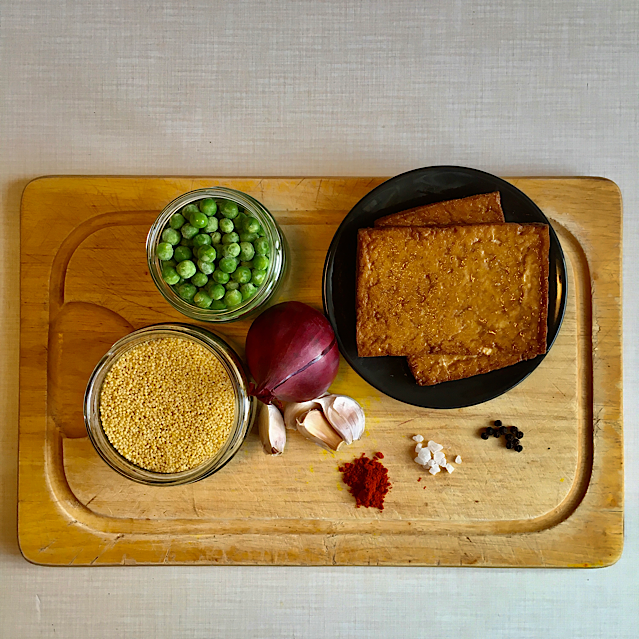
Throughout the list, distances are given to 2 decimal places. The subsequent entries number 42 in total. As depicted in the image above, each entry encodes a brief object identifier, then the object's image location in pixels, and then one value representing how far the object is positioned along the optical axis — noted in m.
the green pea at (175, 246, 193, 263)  0.41
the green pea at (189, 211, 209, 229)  0.41
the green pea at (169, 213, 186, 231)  0.41
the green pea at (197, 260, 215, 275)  0.41
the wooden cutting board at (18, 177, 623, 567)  0.46
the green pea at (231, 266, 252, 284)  0.41
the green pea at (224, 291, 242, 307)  0.41
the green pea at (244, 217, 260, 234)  0.41
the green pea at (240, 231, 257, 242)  0.41
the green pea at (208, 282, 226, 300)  0.41
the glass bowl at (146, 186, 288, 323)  0.42
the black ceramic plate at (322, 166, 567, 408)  0.43
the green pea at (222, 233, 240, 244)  0.41
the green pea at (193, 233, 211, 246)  0.41
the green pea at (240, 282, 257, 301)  0.41
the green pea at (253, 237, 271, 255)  0.41
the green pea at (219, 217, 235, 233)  0.41
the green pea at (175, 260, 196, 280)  0.41
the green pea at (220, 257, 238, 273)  0.41
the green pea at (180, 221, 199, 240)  0.41
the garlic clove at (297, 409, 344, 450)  0.44
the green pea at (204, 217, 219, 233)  0.41
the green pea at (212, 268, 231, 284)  0.41
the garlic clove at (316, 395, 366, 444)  0.45
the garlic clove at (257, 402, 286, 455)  0.44
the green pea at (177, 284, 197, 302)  0.41
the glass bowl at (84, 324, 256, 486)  0.42
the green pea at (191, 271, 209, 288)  0.41
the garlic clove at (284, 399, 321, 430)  0.45
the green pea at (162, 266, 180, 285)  0.41
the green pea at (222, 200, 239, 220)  0.41
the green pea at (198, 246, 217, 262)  0.41
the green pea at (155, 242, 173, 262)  0.41
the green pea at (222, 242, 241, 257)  0.41
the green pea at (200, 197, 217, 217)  0.41
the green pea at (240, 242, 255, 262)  0.41
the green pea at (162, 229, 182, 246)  0.41
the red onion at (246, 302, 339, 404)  0.41
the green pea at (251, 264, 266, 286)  0.41
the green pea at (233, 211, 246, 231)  0.41
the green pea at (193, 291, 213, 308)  0.41
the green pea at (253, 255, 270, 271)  0.41
